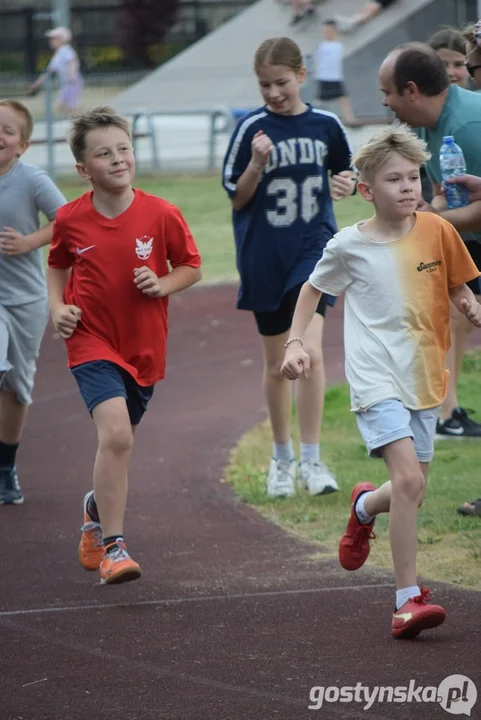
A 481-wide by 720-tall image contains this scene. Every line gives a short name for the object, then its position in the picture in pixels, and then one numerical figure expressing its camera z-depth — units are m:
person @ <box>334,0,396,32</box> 58.75
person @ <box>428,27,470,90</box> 16.02
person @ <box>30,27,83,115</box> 55.59
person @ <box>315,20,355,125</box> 47.47
